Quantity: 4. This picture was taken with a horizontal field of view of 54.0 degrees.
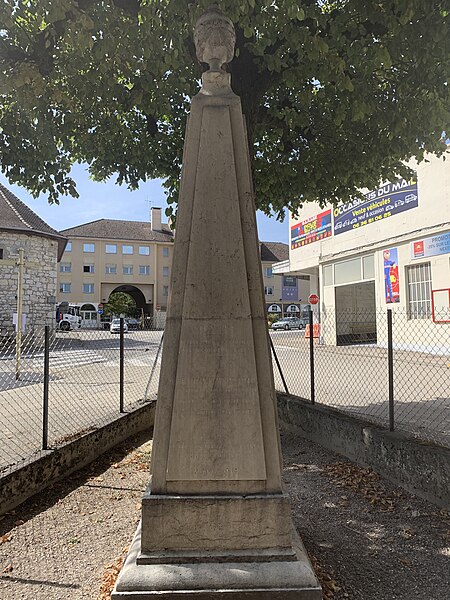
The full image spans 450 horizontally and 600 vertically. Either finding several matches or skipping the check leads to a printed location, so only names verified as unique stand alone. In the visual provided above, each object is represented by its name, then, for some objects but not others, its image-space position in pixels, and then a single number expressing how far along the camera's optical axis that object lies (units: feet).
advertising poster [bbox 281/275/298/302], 194.80
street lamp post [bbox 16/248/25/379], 35.55
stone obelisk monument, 7.34
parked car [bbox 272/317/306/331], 137.39
